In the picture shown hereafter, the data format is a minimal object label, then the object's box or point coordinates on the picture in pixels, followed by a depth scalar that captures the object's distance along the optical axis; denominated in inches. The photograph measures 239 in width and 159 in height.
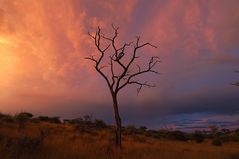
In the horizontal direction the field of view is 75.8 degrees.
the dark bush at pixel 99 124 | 927.3
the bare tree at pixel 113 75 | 372.8
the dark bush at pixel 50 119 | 934.3
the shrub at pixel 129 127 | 1009.6
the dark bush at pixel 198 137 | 912.0
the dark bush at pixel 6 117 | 600.5
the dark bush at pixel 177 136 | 945.5
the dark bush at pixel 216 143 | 767.0
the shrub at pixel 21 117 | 569.2
